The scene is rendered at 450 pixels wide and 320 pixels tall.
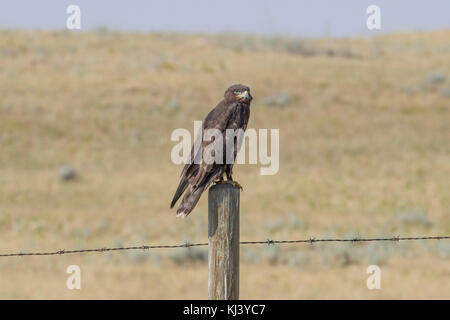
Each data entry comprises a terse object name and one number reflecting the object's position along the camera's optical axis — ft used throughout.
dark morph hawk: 36.88
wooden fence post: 32.32
